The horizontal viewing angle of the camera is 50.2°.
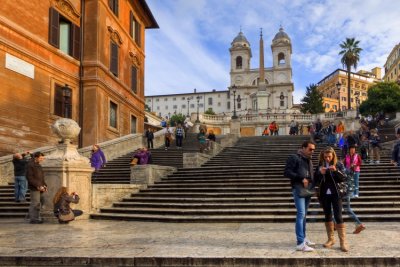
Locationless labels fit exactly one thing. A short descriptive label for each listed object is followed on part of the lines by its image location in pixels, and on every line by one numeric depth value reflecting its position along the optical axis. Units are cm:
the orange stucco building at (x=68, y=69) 1788
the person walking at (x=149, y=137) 2394
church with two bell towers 11018
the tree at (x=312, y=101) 8625
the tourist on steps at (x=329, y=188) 666
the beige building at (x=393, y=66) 8656
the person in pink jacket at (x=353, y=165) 1088
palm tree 6700
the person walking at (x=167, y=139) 2531
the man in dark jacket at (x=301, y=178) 650
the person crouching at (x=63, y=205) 1019
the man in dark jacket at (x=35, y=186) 1035
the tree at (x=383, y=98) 6191
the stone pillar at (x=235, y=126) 3700
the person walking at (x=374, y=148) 1627
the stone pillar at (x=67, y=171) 1076
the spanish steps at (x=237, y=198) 1066
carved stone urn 1105
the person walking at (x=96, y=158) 1579
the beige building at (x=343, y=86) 12480
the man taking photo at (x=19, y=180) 1295
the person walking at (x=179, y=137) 2506
